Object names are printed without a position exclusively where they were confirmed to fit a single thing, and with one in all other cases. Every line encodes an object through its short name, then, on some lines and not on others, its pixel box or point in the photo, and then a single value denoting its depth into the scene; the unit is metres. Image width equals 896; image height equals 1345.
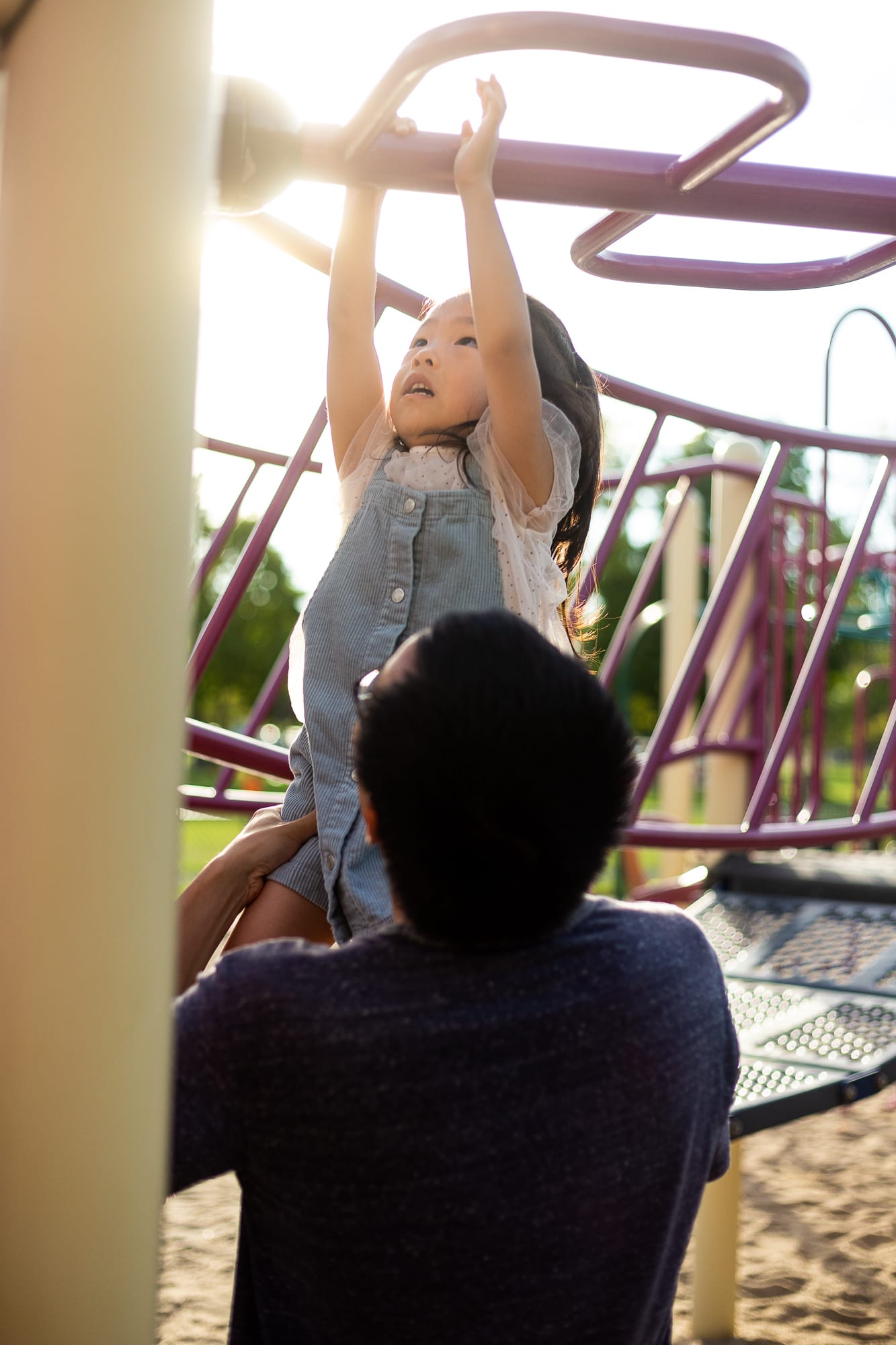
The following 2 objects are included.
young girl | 1.15
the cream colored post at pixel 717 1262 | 2.10
